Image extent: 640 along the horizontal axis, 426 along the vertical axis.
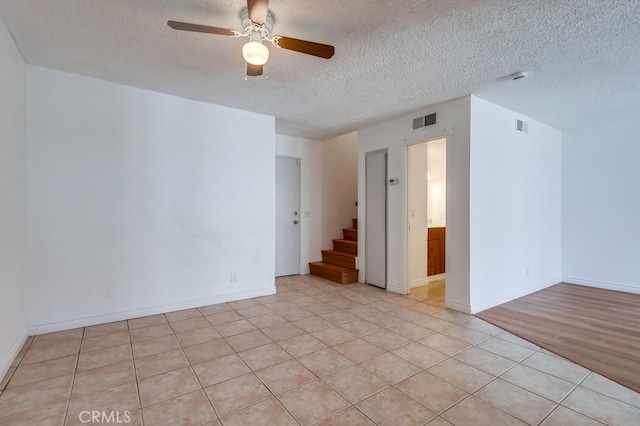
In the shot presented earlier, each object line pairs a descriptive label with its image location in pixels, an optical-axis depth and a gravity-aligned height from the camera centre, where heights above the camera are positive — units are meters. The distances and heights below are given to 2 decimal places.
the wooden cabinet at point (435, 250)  5.14 -0.76
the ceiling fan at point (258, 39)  1.85 +1.16
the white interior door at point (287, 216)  5.55 -0.14
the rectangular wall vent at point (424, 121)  3.93 +1.20
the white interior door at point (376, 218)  4.74 -0.16
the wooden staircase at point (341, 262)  5.13 -1.03
